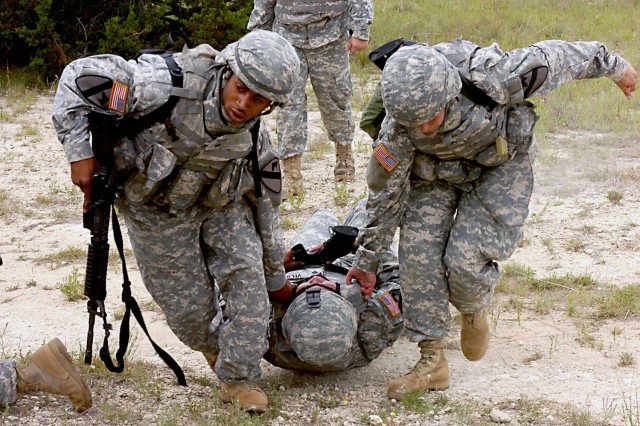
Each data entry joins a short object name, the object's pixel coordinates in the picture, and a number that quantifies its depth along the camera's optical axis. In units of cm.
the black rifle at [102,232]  739
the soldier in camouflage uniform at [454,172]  775
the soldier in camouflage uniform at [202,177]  731
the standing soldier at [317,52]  1379
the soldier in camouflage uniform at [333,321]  847
